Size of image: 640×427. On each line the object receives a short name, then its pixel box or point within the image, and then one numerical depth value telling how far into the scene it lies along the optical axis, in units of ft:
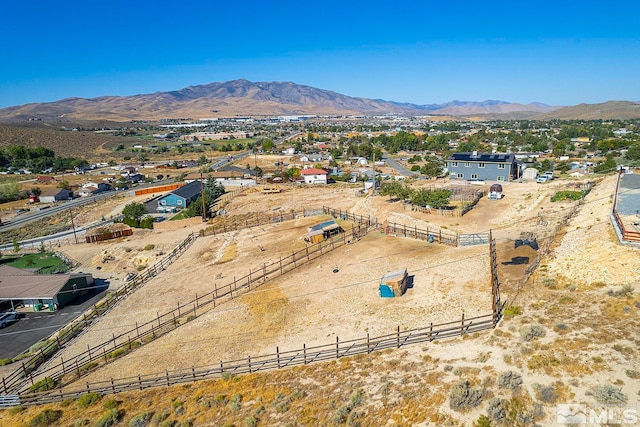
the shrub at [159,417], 51.89
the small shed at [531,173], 193.47
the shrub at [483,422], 40.34
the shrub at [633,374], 43.76
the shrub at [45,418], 55.42
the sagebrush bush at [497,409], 41.11
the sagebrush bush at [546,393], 42.42
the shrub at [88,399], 58.90
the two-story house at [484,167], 186.29
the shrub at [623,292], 61.46
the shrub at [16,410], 60.58
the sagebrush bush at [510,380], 45.25
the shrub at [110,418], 52.75
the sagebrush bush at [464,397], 43.67
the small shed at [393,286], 80.23
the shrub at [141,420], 51.44
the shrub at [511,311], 61.26
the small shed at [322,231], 123.26
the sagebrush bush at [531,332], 54.19
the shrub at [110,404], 57.11
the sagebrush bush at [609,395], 40.45
